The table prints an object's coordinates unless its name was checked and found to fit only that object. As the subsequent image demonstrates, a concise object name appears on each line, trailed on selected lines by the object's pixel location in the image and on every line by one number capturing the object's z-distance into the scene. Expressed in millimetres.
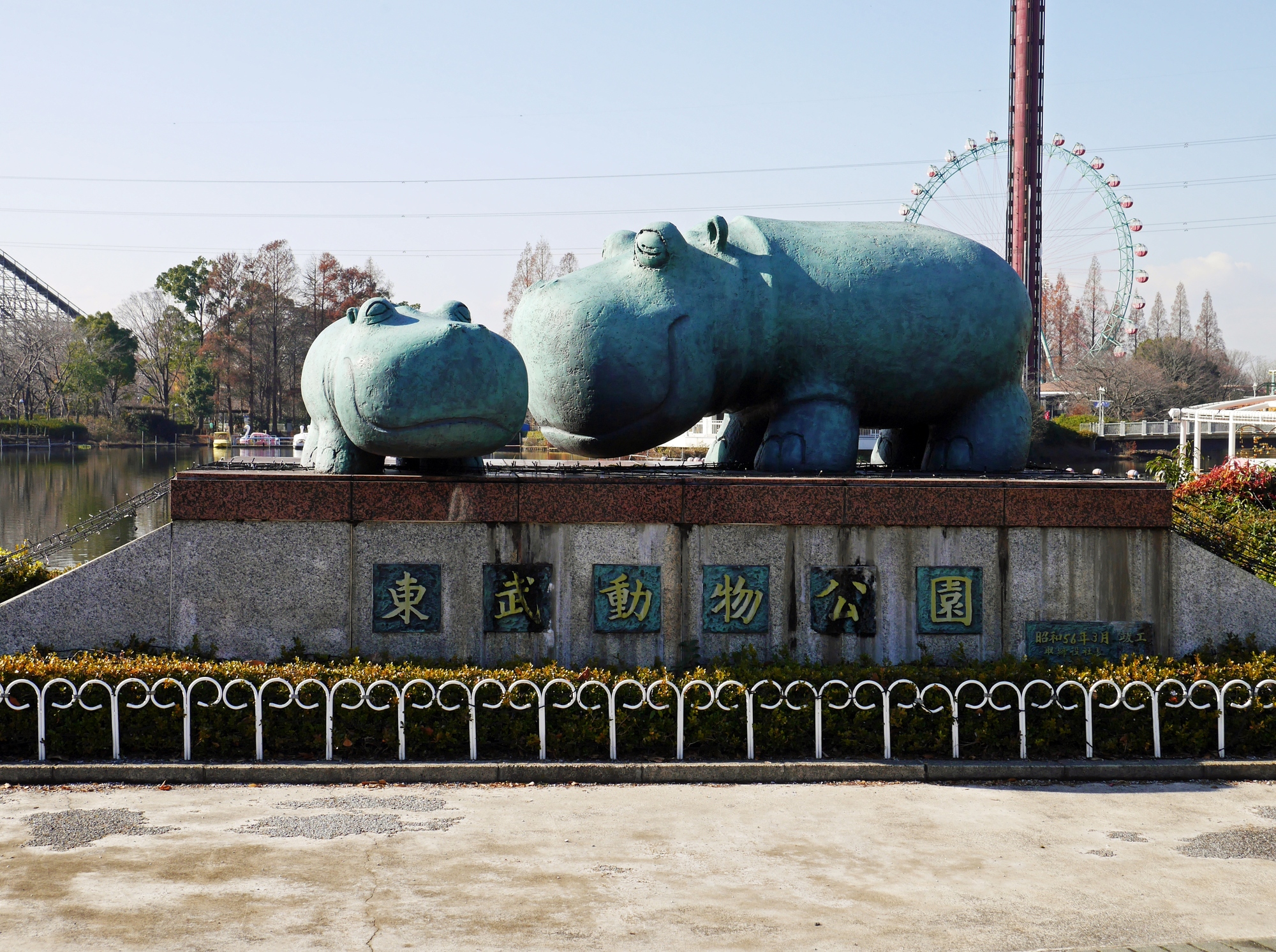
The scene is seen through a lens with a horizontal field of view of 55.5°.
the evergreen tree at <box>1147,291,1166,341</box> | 82875
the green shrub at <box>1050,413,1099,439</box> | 46875
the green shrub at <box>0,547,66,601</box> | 8945
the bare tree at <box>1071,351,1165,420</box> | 52844
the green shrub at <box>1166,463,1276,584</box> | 8695
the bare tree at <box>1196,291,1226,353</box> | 82062
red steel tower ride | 46531
